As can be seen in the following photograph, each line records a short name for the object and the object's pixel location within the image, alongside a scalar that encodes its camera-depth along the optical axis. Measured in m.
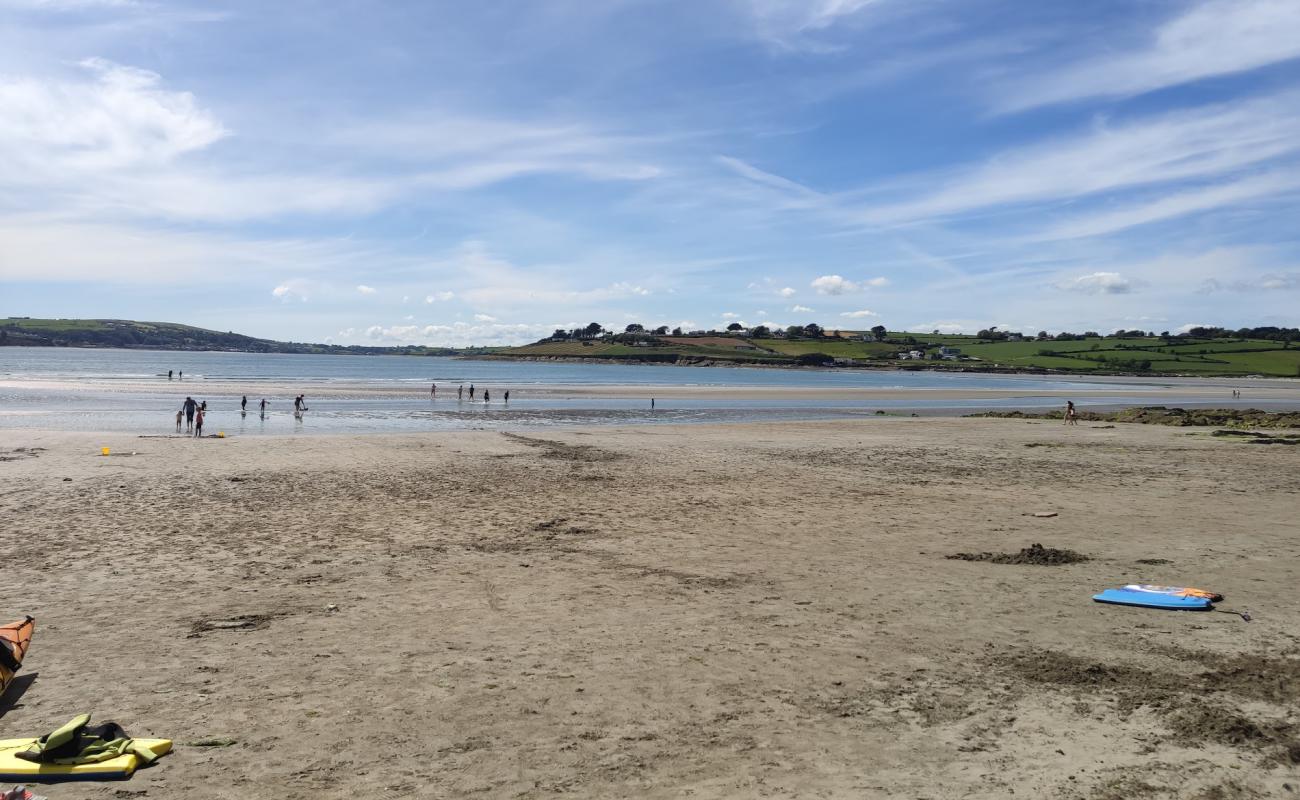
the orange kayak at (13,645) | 8.35
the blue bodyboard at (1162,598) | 11.53
